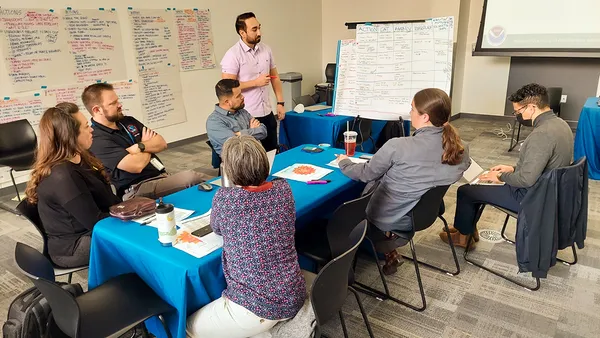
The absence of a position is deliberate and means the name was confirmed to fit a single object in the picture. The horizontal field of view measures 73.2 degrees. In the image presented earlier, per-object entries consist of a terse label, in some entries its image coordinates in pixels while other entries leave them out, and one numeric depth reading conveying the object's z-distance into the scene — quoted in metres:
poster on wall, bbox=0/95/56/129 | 3.76
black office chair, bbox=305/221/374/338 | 1.23
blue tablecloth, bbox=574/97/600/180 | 3.76
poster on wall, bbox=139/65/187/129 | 4.91
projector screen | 5.16
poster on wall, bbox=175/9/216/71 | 5.16
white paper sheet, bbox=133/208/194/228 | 1.64
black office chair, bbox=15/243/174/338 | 1.26
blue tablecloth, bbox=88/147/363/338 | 1.38
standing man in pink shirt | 3.30
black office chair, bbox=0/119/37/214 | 3.42
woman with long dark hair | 1.71
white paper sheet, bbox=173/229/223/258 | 1.42
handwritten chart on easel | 2.84
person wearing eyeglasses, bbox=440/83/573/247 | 2.08
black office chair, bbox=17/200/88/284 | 1.79
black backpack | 1.46
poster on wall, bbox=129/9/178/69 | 4.70
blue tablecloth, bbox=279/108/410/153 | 3.74
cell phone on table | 1.53
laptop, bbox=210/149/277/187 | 2.03
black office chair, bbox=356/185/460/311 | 1.97
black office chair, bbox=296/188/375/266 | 1.63
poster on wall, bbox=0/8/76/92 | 3.70
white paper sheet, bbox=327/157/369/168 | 2.34
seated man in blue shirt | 2.77
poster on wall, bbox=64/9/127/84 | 4.16
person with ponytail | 1.95
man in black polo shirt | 2.36
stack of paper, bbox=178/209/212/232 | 1.59
